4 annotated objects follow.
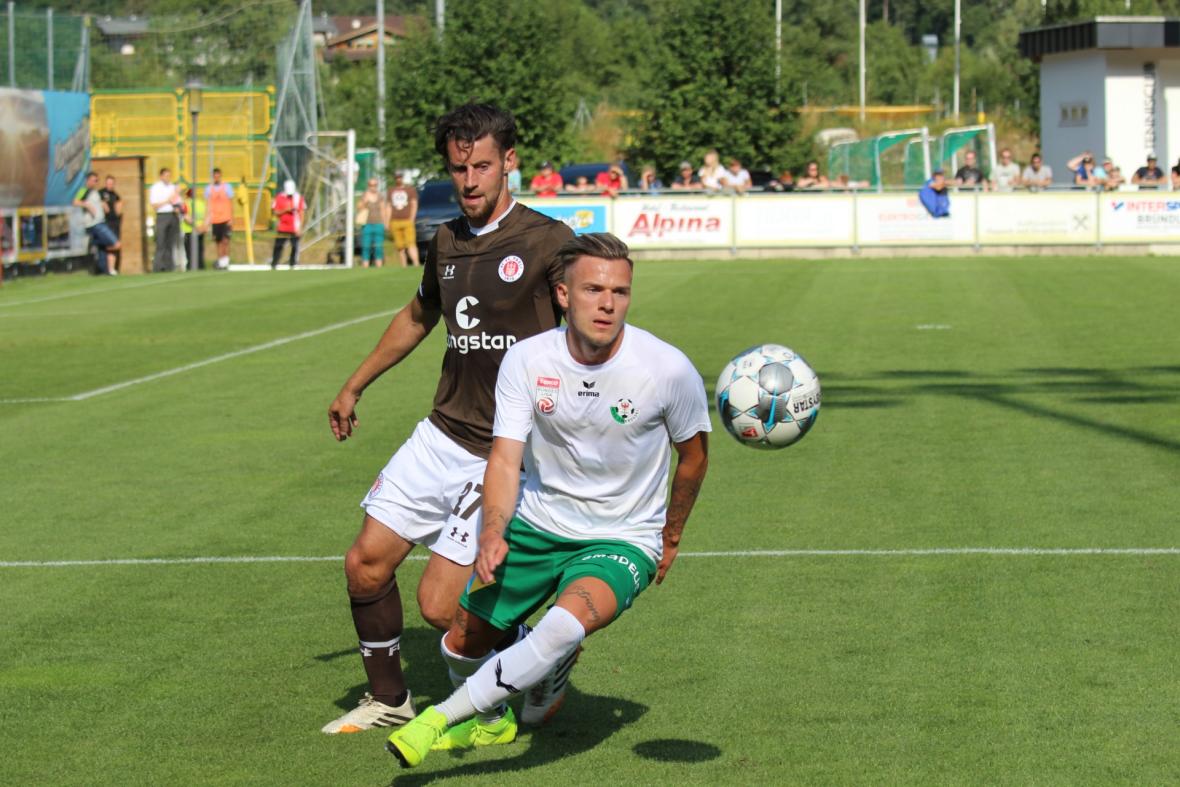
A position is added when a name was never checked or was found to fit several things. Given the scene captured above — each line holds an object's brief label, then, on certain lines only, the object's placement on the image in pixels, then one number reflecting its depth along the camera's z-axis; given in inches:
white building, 1921.8
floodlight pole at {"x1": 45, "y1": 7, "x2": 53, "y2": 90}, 1467.8
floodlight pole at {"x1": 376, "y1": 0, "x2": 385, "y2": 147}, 1882.5
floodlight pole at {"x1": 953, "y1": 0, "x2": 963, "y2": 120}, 3469.5
